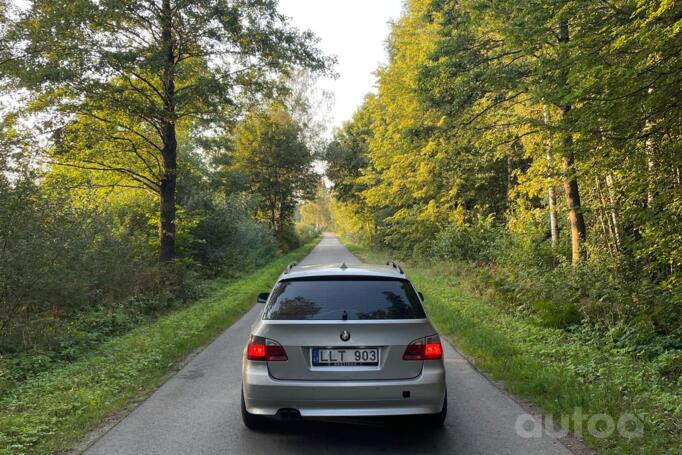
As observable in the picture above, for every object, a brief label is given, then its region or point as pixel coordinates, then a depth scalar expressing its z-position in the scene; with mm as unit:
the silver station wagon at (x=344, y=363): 4086
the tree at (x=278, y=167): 36594
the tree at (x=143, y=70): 11422
